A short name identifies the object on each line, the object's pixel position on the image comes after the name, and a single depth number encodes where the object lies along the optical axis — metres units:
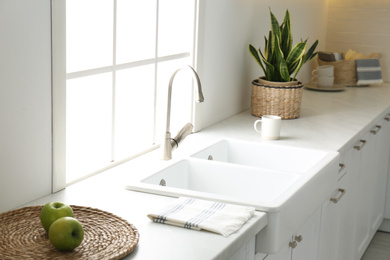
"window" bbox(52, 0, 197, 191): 2.19
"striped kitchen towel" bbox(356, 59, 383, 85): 4.52
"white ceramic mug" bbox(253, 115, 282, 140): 2.99
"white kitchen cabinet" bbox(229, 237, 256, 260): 1.92
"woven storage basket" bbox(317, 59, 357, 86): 4.55
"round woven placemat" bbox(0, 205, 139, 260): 1.68
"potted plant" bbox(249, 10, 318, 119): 3.42
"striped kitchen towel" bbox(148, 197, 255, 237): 1.88
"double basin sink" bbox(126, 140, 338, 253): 2.10
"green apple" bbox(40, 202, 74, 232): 1.75
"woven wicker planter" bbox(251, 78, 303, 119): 3.41
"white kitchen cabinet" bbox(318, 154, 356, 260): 2.88
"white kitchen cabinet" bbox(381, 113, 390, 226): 3.97
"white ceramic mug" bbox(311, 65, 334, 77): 4.36
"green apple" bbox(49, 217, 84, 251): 1.67
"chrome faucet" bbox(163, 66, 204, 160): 2.62
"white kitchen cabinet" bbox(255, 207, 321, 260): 2.38
